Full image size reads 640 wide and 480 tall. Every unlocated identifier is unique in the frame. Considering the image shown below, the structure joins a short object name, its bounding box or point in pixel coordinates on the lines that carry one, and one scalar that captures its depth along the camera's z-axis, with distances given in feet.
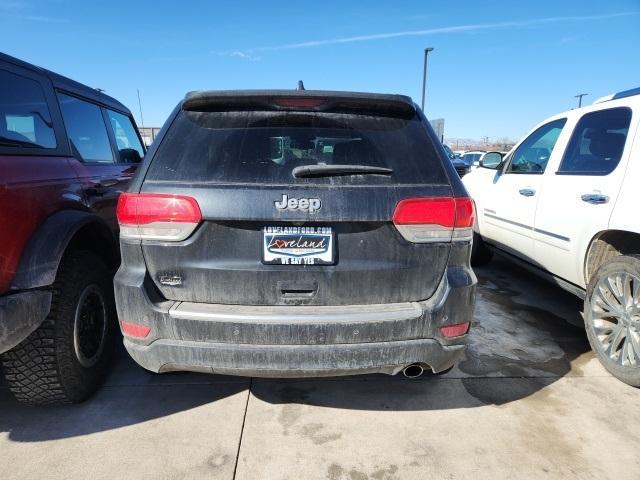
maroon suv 6.79
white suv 9.45
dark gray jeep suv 6.43
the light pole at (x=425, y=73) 67.36
